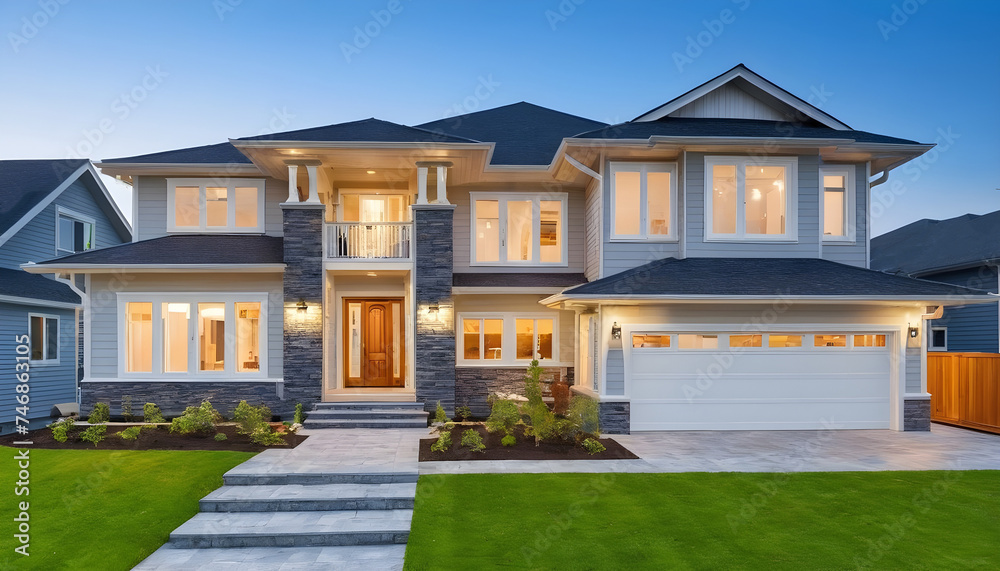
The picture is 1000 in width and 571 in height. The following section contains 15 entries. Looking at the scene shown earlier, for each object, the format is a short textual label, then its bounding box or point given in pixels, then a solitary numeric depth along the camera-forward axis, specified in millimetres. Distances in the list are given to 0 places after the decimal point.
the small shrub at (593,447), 8406
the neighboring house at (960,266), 13945
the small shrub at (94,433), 8906
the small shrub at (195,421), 9289
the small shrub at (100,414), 10540
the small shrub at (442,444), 8305
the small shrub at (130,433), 8842
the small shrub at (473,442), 8344
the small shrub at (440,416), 10656
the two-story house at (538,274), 10547
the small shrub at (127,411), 11312
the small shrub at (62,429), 9031
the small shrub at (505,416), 9344
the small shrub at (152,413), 10449
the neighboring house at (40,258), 13499
